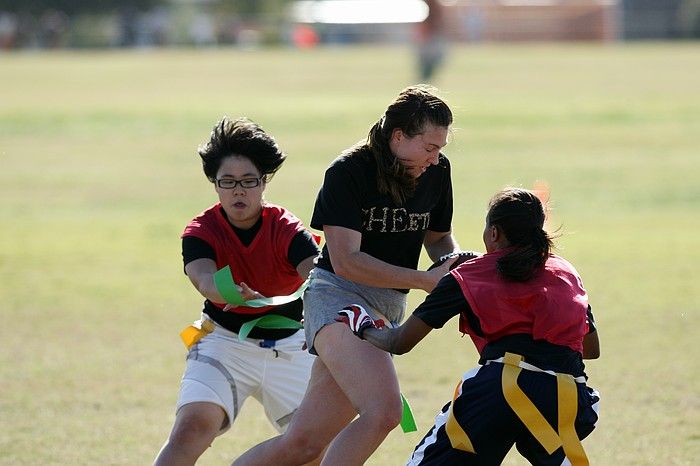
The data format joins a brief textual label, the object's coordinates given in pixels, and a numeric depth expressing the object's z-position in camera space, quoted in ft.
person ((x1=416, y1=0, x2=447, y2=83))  296.30
